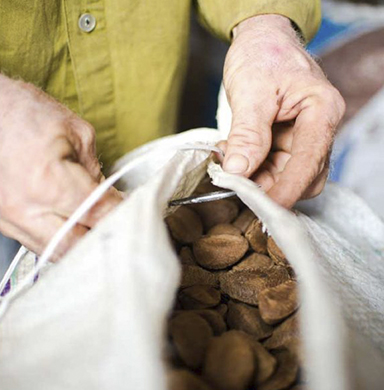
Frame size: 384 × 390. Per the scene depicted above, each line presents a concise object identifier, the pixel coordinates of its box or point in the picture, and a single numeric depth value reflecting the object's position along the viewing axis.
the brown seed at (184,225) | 0.49
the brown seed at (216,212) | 0.52
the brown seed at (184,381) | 0.29
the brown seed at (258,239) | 0.48
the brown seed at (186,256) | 0.47
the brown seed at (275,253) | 0.45
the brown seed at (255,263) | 0.45
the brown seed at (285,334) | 0.37
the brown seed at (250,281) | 0.42
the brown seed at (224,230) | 0.49
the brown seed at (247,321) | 0.38
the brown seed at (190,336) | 0.33
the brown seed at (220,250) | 0.46
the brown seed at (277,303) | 0.38
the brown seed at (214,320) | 0.38
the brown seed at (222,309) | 0.41
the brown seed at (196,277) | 0.44
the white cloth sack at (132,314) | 0.27
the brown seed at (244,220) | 0.51
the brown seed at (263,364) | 0.33
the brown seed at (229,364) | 0.32
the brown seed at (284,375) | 0.33
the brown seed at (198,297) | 0.40
